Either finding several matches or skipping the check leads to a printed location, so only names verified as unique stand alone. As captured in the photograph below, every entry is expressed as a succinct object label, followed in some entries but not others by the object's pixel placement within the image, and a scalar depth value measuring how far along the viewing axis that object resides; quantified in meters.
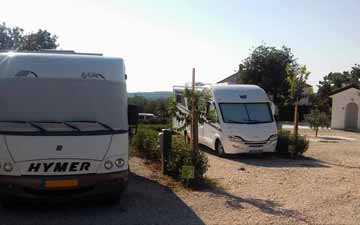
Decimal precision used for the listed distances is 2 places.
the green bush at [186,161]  9.90
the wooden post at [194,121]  10.94
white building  37.97
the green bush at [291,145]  16.19
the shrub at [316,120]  29.52
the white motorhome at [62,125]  6.86
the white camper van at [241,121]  15.62
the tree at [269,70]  46.41
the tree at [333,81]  54.97
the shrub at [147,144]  13.02
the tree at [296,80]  17.81
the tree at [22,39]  31.36
